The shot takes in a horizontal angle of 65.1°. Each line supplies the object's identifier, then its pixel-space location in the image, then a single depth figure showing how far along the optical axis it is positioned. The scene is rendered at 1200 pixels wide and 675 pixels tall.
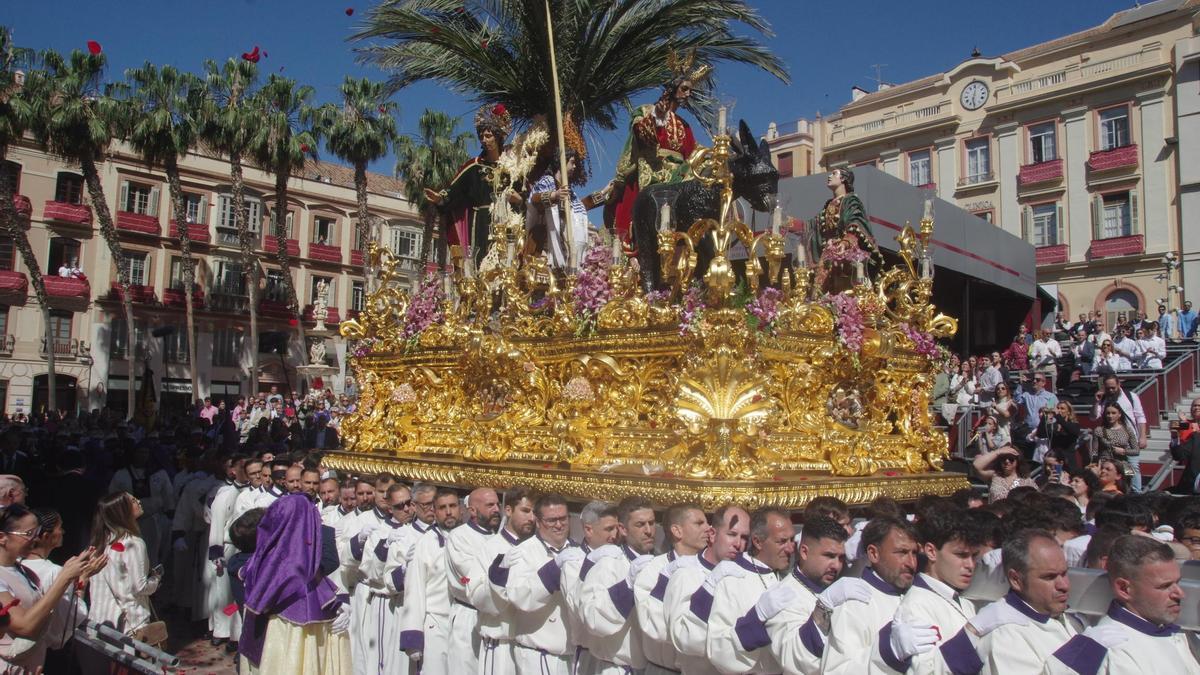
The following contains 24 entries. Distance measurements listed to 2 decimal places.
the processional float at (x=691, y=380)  6.34
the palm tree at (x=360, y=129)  30.96
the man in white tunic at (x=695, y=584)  4.71
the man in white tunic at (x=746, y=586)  4.53
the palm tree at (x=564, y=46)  9.91
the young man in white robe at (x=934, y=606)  3.70
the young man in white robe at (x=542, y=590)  5.80
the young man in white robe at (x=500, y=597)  6.12
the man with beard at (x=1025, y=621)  3.59
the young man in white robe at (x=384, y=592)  7.36
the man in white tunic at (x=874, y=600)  4.02
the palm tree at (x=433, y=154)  29.41
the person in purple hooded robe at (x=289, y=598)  5.78
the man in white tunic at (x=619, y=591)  5.23
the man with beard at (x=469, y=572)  6.27
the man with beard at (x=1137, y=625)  3.43
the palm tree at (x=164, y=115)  30.12
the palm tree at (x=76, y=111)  28.77
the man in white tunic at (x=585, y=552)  5.59
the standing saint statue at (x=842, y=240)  8.03
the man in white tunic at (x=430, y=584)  6.82
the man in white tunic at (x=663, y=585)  5.04
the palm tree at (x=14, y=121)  28.12
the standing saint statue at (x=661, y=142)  8.71
